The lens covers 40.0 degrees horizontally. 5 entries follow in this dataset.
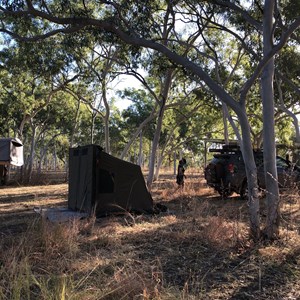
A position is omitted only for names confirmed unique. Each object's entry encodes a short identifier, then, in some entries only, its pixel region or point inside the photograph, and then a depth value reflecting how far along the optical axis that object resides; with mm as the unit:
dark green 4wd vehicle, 14805
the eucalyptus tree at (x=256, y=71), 6898
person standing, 17645
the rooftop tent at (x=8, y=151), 19281
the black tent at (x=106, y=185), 10266
